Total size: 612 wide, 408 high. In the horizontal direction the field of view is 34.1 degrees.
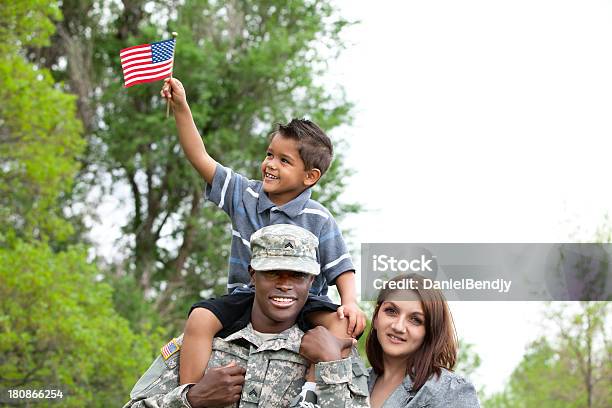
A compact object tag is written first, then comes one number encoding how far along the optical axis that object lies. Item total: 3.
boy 4.90
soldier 4.30
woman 4.59
